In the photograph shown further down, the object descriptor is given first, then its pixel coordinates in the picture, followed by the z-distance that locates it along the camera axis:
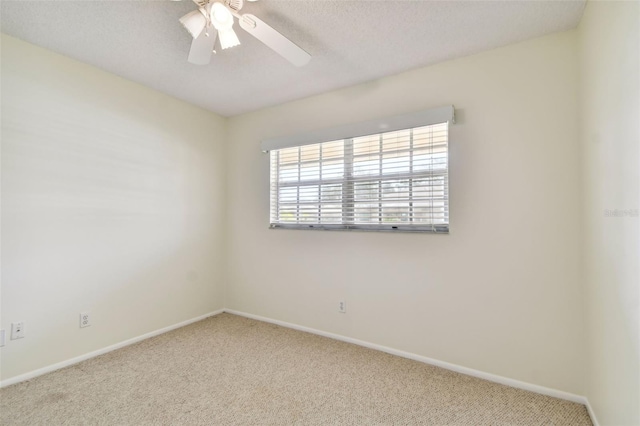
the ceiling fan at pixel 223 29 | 1.47
